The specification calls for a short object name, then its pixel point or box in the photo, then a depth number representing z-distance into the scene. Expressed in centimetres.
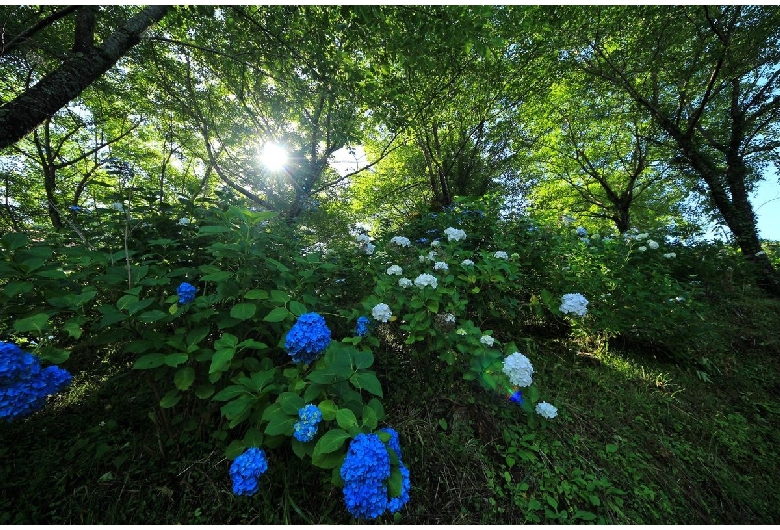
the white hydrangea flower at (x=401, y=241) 277
